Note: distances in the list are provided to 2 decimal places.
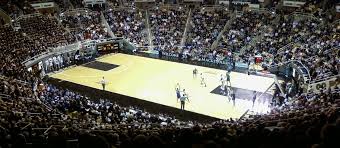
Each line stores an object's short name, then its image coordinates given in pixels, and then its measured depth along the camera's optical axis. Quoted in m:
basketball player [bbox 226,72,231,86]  33.53
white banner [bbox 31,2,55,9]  48.53
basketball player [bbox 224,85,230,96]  32.12
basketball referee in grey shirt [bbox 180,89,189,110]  28.30
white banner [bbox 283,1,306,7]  45.53
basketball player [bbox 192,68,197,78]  36.24
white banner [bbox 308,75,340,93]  25.91
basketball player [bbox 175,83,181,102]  29.69
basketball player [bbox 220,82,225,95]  32.53
